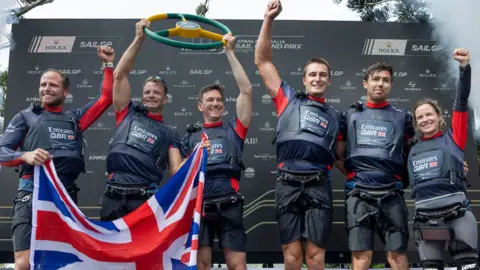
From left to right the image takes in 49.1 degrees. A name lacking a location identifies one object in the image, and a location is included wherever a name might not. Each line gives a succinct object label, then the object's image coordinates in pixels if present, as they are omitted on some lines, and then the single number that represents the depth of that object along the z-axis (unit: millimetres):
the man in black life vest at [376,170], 4750
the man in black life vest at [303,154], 4730
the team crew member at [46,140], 4844
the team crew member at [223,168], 5035
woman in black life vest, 4660
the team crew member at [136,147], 5109
